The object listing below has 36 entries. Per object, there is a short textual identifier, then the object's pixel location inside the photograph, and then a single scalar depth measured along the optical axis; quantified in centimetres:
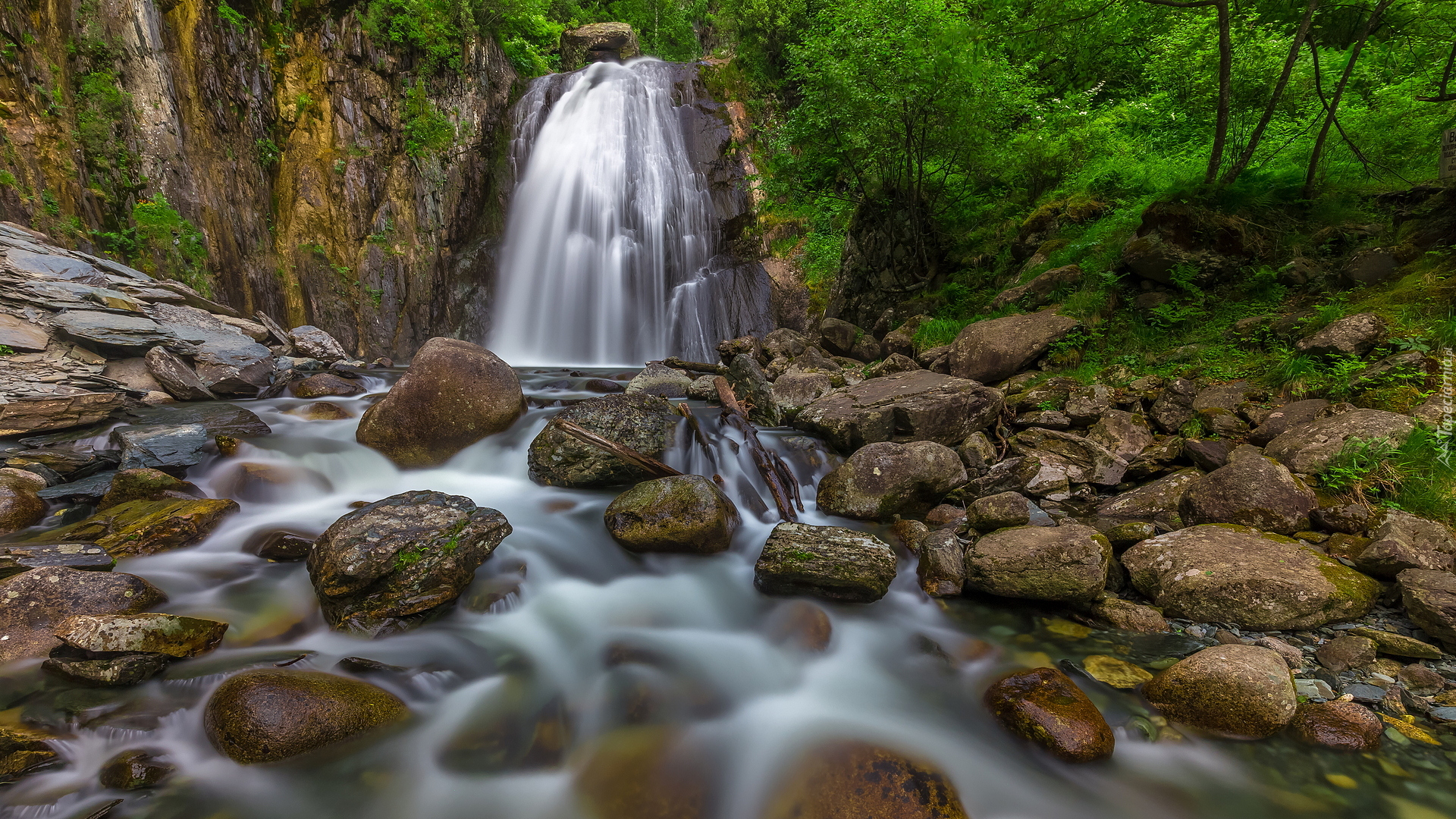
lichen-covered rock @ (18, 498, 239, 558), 388
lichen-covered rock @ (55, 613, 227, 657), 271
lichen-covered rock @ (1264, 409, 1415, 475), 373
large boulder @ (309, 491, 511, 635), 336
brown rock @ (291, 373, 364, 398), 774
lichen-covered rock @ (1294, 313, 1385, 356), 442
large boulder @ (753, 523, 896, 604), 387
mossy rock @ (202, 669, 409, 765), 248
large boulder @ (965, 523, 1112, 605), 355
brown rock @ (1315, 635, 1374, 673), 284
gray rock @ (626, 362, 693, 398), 787
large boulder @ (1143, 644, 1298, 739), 262
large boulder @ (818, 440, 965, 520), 499
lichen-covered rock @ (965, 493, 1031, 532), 415
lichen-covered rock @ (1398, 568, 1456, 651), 276
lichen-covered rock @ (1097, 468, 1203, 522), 436
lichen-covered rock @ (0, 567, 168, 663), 286
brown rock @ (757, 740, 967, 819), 235
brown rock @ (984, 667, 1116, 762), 264
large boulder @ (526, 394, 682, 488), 532
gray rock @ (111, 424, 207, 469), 497
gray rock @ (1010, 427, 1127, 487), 496
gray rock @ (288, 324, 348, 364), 1059
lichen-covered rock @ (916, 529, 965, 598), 402
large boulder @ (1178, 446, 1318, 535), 367
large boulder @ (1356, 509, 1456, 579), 312
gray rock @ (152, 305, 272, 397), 762
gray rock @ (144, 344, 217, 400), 695
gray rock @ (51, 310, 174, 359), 674
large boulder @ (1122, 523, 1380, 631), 309
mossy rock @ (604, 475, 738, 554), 443
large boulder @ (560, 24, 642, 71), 2347
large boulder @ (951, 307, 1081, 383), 659
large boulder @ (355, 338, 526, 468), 575
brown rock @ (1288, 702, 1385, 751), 251
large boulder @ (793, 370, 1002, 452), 573
